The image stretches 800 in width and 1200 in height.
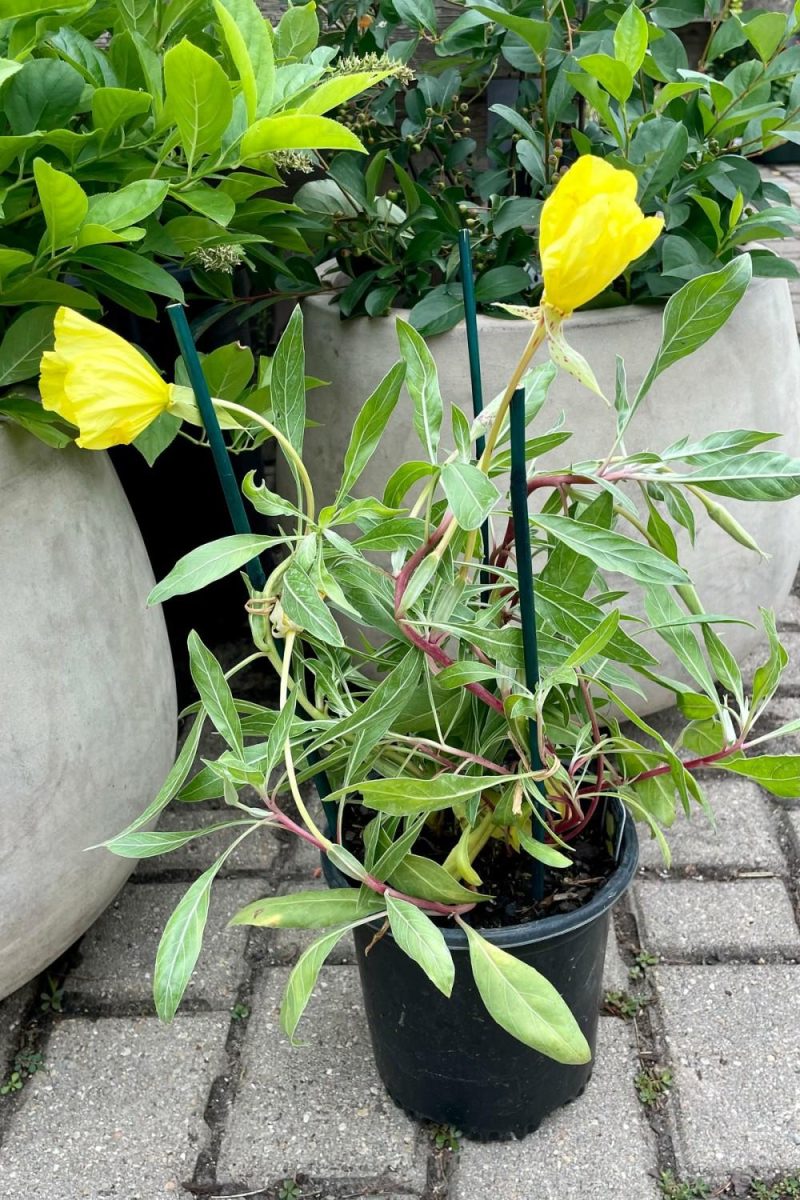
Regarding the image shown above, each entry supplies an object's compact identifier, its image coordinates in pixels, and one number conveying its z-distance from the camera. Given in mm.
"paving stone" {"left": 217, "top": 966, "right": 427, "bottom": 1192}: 1184
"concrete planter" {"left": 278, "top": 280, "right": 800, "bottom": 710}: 1465
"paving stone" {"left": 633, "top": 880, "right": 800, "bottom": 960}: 1444
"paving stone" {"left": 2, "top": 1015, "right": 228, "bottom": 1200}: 1193
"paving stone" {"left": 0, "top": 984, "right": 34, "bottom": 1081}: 1353
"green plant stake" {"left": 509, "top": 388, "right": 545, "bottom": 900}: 799
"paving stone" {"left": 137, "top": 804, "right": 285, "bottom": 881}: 1627
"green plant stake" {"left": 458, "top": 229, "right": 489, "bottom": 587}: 1043
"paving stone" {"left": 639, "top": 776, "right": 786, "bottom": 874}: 1591
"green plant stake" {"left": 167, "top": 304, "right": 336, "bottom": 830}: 836
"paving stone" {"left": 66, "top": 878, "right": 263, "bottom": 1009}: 1424
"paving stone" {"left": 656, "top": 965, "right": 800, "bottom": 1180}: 1185
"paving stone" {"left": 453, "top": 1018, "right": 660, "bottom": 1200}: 1149
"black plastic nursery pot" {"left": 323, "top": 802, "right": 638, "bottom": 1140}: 1063
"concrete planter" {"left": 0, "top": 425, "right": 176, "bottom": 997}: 1153
